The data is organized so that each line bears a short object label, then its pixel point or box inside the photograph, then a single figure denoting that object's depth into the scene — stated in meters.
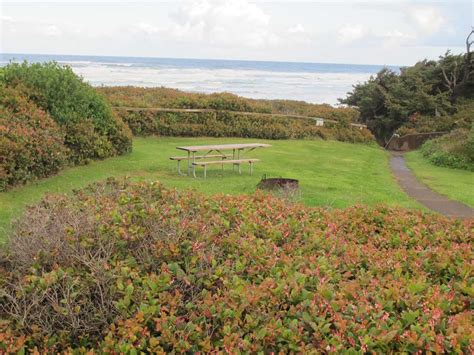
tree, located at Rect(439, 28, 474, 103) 29.44
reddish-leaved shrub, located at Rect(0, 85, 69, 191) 10.17
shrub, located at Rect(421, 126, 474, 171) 18.78
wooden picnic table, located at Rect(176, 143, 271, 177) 12.83
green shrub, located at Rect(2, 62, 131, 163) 13.40
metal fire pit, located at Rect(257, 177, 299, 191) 9.87
